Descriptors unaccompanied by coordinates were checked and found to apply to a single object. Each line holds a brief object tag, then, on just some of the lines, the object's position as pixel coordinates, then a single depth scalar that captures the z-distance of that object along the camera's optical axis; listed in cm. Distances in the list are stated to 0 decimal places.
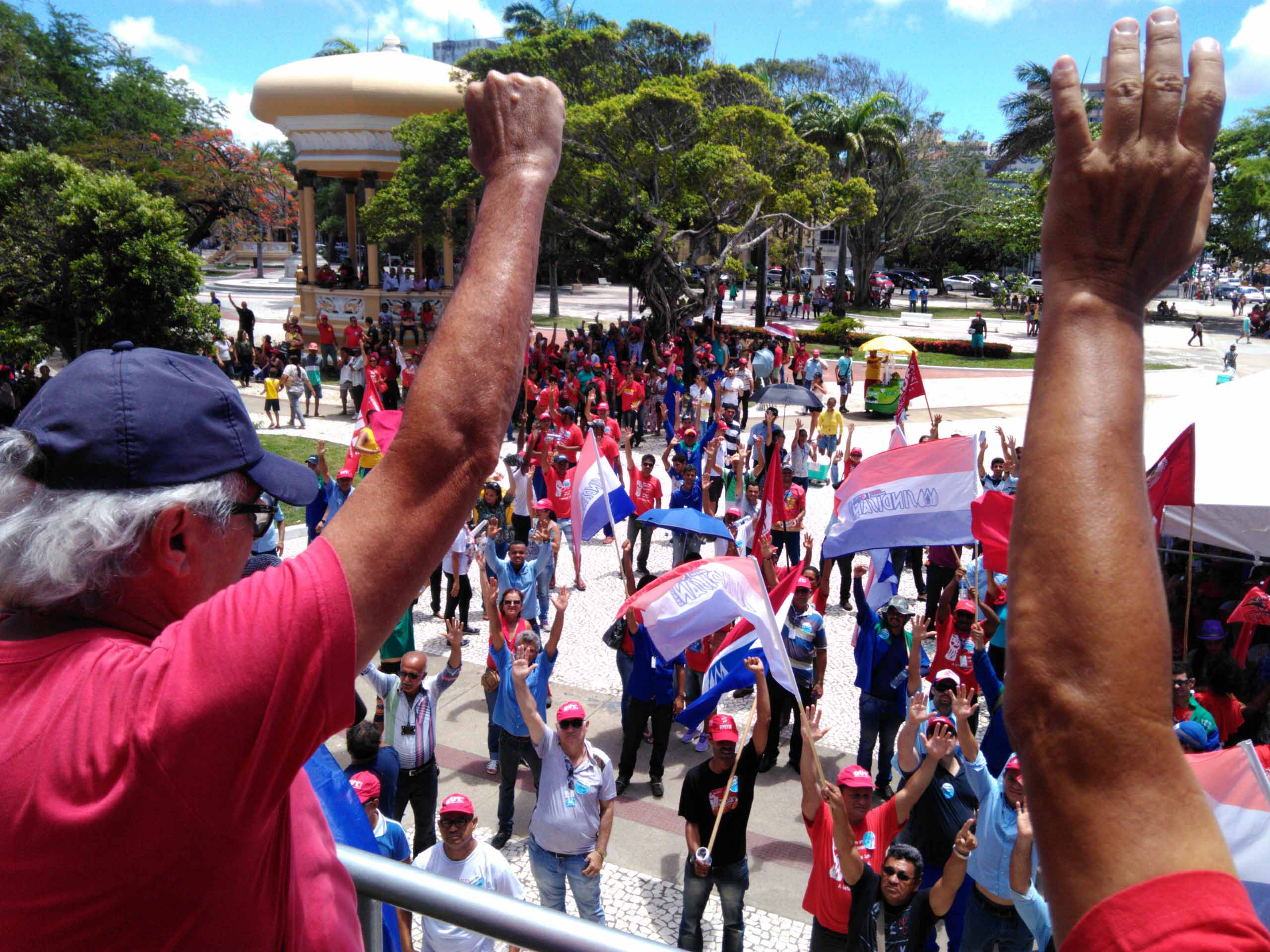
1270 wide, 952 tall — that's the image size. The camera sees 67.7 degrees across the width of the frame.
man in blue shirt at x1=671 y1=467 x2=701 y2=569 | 1130
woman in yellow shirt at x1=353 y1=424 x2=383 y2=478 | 1114
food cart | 2280
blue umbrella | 884
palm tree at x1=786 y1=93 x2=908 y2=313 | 4025
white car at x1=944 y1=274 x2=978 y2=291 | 6338
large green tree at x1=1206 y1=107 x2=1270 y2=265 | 4559
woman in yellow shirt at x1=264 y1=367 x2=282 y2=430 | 2006
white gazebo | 2831
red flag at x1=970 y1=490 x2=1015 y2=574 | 722
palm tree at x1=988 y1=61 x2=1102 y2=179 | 4669
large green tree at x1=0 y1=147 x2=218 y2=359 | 1667
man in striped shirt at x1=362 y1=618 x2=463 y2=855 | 618
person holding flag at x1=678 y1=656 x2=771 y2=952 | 550
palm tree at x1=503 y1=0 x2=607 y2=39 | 3569
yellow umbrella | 2047
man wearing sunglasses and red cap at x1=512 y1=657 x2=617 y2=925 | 552
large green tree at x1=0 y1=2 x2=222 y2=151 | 3088
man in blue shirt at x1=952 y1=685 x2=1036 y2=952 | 482
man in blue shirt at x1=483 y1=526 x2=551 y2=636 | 892
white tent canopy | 830
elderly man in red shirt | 97
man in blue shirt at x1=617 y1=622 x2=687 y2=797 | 736
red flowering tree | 3042
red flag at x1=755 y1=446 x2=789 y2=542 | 1073
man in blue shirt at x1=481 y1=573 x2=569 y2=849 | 660
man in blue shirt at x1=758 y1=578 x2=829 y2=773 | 752
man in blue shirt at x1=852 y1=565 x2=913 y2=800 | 720
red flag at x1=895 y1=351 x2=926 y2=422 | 1425
